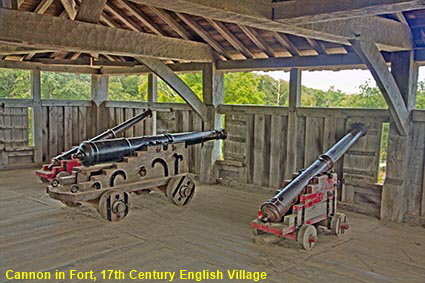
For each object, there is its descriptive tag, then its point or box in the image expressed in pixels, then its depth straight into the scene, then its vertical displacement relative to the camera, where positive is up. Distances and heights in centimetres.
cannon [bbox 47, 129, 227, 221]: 511 -89
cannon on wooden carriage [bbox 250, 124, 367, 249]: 418 -100
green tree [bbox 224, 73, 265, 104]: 1237 +51
